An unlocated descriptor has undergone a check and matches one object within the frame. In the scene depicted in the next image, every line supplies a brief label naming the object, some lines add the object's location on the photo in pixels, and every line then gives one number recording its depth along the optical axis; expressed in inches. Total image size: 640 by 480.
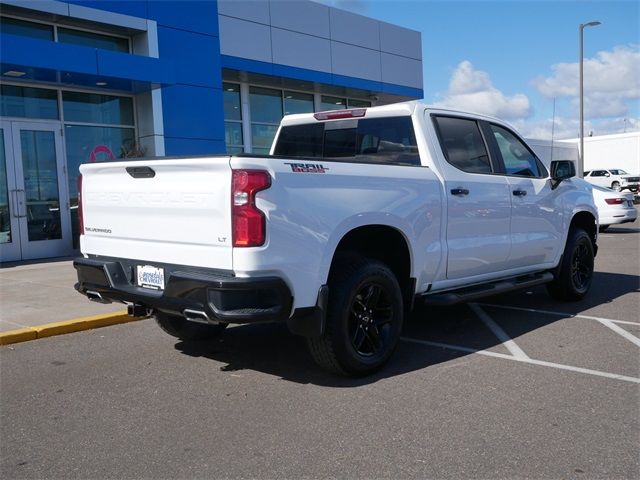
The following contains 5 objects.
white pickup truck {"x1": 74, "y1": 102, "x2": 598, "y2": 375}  158.7
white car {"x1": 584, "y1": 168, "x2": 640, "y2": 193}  1588.2
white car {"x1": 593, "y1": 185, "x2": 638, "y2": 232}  636.1
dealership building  461.1
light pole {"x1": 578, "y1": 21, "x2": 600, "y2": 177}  1055.2
